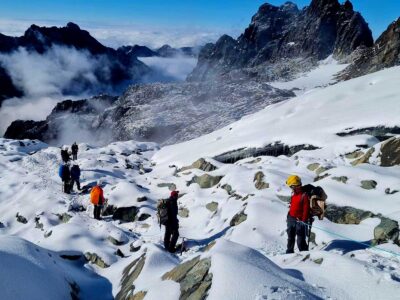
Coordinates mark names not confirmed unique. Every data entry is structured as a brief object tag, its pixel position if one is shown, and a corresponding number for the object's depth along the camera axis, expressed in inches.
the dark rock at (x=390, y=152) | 751.7
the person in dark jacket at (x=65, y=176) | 1055.0
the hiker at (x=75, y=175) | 1047.7
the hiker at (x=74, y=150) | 1491.1
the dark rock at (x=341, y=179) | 651.0
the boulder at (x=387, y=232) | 453.1
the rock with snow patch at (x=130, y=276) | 392.2
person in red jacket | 462.0
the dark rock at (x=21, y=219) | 912.3
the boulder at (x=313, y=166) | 827.1
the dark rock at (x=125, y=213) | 861.2
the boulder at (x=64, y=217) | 870.0
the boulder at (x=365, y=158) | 814.5
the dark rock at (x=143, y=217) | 832.5
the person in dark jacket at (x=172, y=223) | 563.8
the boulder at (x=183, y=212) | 802.2
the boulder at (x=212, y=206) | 775.5
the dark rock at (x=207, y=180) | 932.6
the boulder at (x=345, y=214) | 542.0
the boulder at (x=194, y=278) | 303.3
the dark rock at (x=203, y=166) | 1058.7
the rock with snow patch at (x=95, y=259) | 534.8
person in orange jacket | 828.0
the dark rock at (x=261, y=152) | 1107.2
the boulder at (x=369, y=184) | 615.8
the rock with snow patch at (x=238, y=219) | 621.3
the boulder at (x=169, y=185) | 1015.9
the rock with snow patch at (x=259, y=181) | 758.5
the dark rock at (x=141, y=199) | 904.7
